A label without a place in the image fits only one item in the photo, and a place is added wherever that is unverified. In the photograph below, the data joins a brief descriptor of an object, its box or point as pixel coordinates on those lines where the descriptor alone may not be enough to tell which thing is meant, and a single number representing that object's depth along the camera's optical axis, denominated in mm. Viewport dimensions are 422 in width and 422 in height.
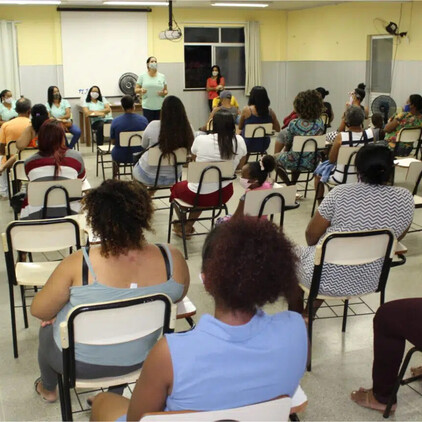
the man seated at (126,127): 6668
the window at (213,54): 12547
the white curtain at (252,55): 12727
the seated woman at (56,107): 8820
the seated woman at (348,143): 5523
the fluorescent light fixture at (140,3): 10250
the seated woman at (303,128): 6086
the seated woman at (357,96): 7884
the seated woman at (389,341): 2484
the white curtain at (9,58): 10820
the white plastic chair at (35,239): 3031
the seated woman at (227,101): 8867
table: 10648
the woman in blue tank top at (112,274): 2254
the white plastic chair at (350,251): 2836
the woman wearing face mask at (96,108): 9617
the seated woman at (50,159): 4387
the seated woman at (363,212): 3023
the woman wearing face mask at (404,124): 7137
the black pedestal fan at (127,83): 11617
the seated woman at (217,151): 4855
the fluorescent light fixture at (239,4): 10742
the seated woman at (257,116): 7535
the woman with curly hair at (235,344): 1542
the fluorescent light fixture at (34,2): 9506
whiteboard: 11328
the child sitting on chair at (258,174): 4422
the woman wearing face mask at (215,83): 12016
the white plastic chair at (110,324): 2107
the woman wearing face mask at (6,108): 8414
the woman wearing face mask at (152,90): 9469
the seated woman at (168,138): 5250
